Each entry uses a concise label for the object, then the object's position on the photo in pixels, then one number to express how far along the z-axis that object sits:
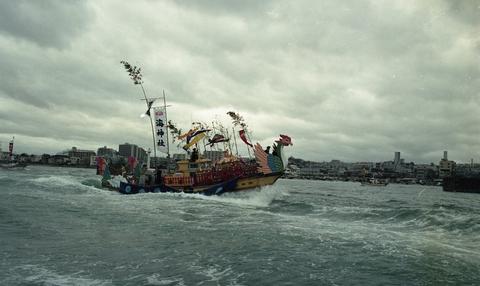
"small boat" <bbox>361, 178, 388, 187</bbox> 168.75
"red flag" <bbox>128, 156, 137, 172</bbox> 57.69
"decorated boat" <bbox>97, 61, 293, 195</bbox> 40.59
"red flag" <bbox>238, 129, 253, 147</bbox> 45.16
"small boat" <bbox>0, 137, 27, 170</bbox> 144.00
